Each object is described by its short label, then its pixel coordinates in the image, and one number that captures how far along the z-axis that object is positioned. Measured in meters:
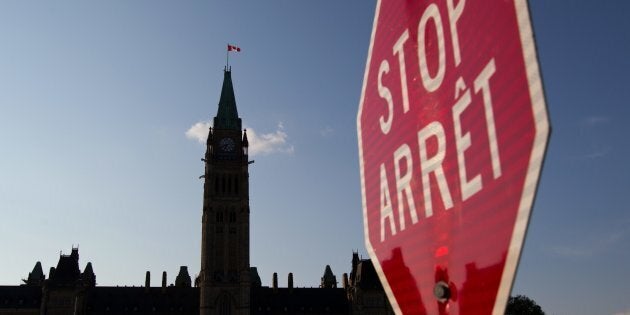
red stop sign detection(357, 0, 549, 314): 3.18
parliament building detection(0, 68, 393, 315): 91.75
